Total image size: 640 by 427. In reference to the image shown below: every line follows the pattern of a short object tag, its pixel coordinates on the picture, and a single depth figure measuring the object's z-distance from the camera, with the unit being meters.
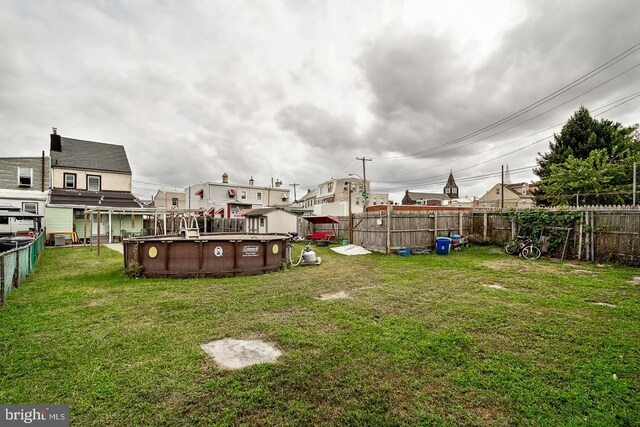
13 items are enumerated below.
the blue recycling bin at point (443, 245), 14.32
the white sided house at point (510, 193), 49.45
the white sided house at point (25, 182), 20.30
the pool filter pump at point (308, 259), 11.52
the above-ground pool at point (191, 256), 8.76
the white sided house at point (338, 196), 36.66
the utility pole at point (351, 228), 18.22
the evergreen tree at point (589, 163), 19.58
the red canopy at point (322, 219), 20.64
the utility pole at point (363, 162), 35.83
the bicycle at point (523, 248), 12.78
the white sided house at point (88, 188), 20.02
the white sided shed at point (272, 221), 24.81
